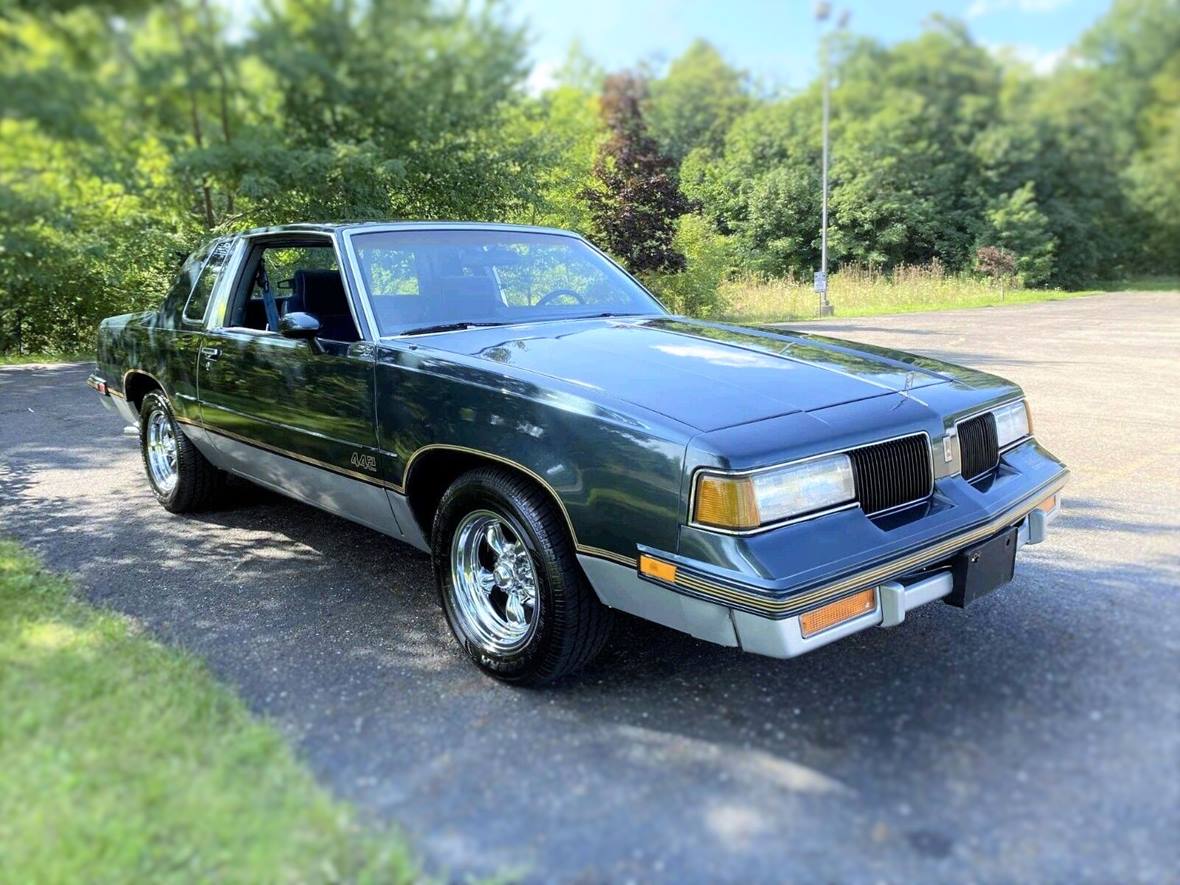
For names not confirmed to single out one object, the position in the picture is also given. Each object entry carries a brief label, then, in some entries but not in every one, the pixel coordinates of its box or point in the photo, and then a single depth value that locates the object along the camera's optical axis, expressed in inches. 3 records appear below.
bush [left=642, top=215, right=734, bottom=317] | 775.7
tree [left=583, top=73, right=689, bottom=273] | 616.1
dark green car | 102.3
